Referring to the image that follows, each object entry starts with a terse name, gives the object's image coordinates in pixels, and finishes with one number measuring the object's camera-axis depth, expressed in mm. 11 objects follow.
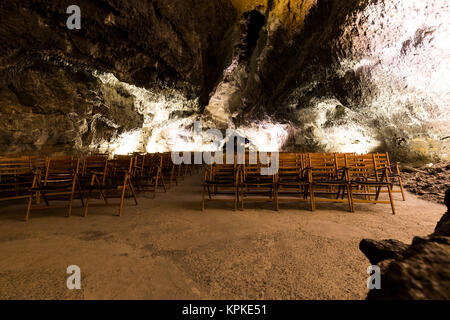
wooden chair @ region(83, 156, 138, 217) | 3443
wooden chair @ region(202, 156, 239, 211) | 3820
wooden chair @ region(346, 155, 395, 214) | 3720
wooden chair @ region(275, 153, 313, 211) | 4219
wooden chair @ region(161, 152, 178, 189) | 6737
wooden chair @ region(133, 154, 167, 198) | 4983
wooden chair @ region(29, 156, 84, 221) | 3291
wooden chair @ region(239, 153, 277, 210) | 3877
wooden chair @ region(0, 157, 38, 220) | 4134
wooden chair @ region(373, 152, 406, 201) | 4430
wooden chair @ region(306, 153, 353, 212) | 3609
